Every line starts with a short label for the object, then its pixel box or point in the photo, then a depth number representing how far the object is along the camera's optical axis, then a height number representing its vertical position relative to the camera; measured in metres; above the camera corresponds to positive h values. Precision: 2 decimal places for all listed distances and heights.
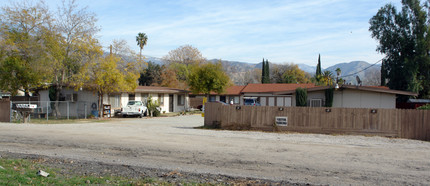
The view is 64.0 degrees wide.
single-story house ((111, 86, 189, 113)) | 31.97 -0.14
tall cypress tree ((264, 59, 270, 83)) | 65.66 +5.15
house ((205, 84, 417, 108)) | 24.31 +0.09
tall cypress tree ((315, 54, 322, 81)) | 71.12 +6.47
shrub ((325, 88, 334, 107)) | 25.48 +0.06
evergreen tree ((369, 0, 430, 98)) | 39.59 +6.51
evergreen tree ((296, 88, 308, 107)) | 26.52 +0.05
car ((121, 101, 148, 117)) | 29.90 -1.17
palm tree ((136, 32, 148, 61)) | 66.69 +11.15
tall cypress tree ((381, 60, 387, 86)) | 44.41 +3.41
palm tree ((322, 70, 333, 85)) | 63.39 +4.72
